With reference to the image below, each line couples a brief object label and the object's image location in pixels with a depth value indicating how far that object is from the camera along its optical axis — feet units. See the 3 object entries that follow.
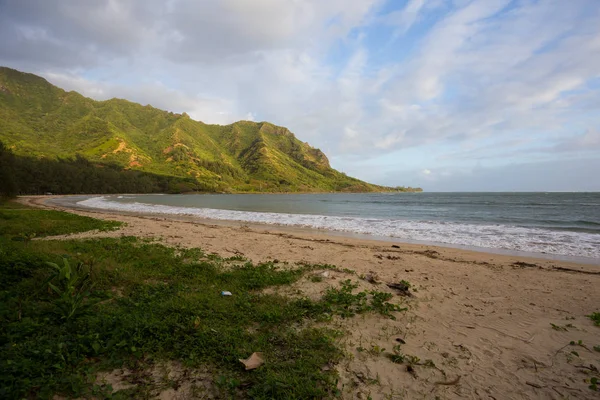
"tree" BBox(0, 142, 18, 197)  120.57
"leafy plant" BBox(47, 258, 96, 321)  15.89
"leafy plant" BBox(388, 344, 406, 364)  14.26
